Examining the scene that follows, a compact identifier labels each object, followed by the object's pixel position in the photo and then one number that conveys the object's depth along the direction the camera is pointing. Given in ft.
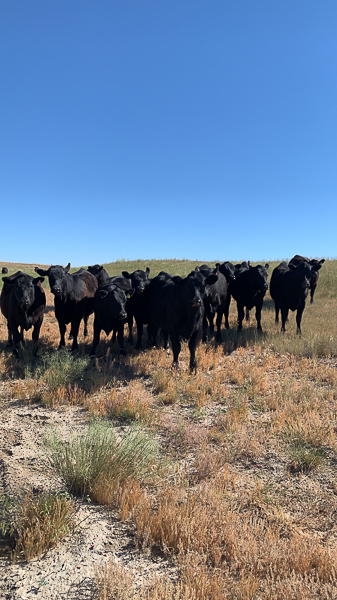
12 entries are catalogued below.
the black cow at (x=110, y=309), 31.01
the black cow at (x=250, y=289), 40.86
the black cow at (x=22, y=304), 30.25
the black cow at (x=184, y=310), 27.66
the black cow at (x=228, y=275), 44.86
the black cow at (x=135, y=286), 35.27
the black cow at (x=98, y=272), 50.20
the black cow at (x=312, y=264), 46.20
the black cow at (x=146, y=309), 35.60
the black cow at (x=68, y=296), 31.71
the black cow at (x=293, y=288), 40.42
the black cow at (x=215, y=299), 36.83
